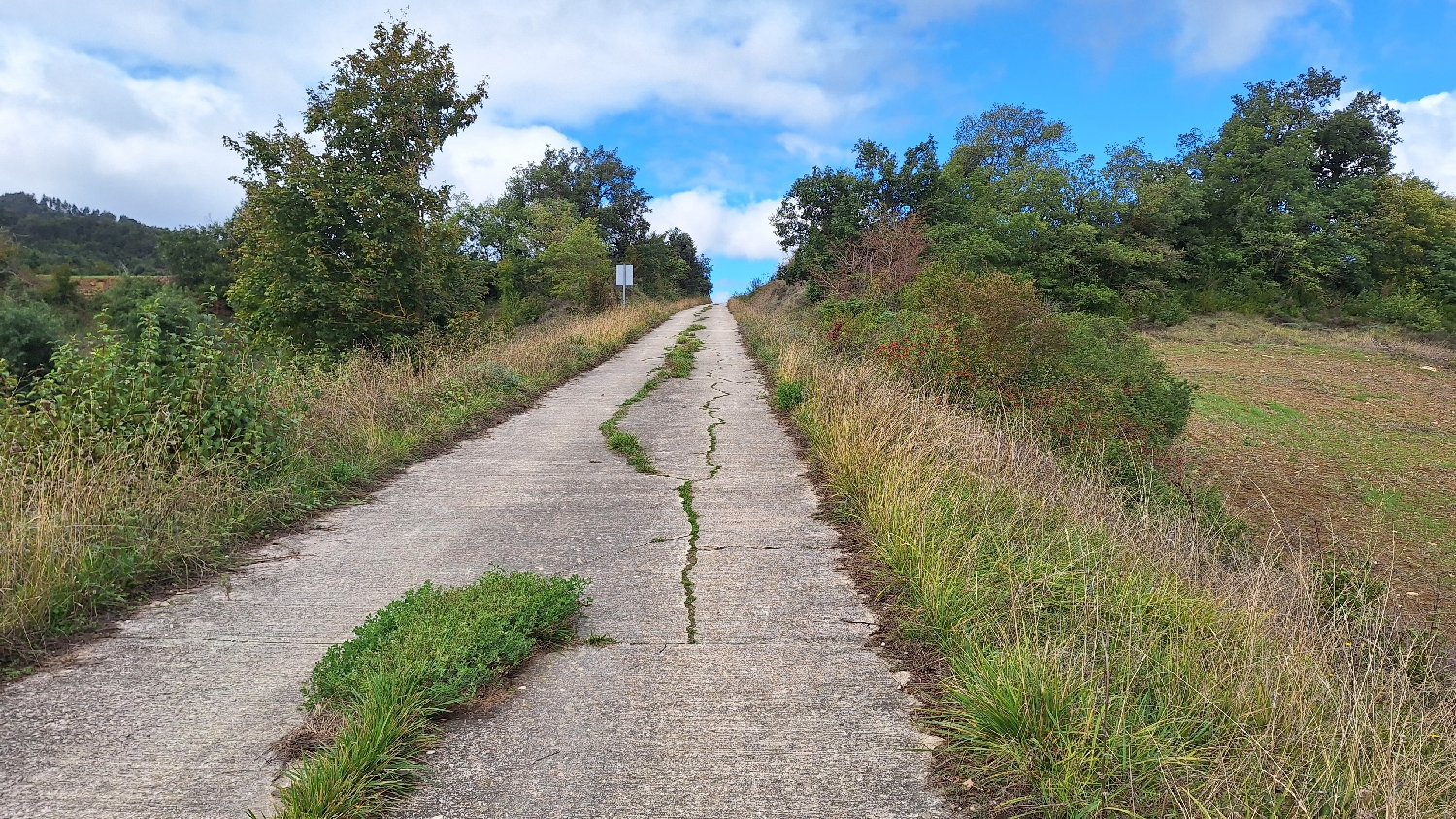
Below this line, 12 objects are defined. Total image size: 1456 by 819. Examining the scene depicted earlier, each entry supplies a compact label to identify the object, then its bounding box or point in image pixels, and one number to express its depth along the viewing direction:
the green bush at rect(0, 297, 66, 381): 30.66
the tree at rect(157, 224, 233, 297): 53.06
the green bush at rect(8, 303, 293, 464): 4.77
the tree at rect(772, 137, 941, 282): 25.06
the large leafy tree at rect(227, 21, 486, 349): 11.49
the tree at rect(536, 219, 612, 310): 35.75
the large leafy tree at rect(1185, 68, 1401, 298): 32.44
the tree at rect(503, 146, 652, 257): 52.44
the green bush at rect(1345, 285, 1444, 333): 29.64
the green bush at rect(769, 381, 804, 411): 10.23
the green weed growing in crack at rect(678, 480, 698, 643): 3.66
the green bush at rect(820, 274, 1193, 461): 8.28
